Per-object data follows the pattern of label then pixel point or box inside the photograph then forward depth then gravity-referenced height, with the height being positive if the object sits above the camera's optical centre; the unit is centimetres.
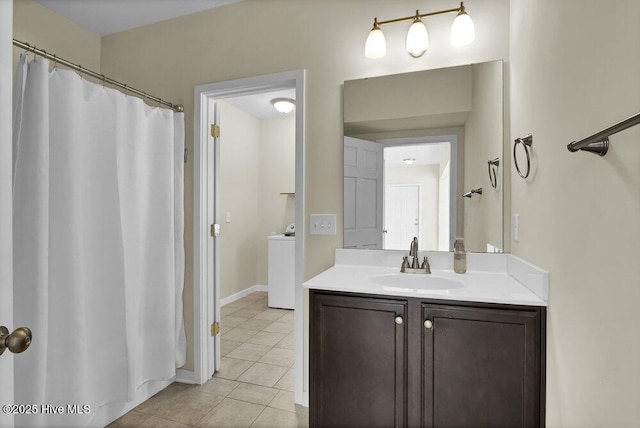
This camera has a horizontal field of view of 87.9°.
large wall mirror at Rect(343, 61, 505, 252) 174 +29
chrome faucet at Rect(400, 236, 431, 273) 172 -28
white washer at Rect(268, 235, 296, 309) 397 -74
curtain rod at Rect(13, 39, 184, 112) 142 +70
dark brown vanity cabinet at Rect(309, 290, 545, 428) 117 -58
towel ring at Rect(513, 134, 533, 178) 139 +29
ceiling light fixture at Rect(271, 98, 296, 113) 394 +129
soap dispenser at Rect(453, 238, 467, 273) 172 -24
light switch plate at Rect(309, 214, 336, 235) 197 -8
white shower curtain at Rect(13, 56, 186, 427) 141 -15
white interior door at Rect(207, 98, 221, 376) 232 -23
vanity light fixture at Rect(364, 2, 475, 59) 165 +91
